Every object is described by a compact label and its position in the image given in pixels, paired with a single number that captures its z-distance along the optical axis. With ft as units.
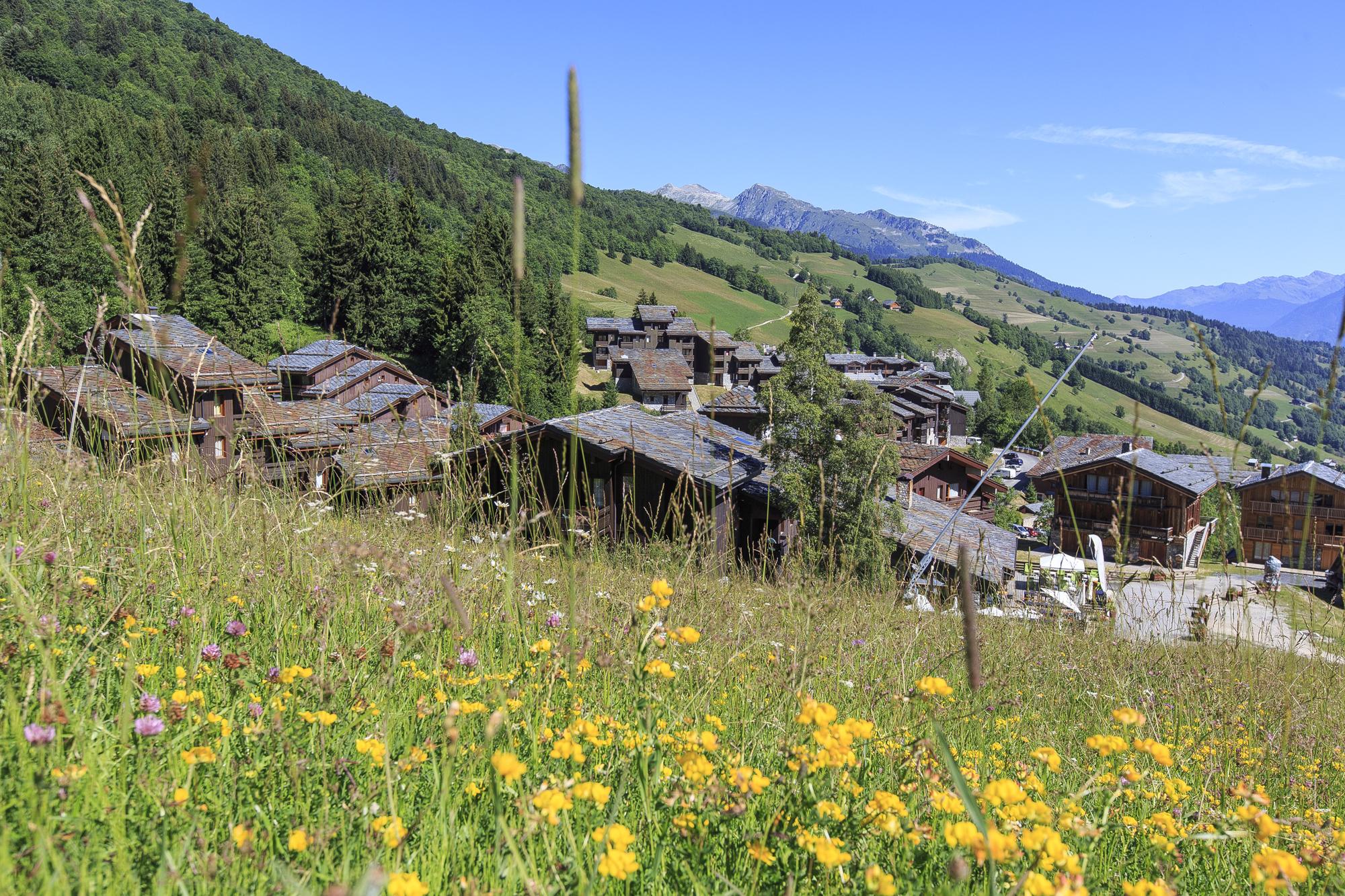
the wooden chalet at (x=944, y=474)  152.35
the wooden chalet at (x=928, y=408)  248.52
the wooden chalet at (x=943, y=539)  58.08
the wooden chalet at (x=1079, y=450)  171.01
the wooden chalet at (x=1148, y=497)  144.05
